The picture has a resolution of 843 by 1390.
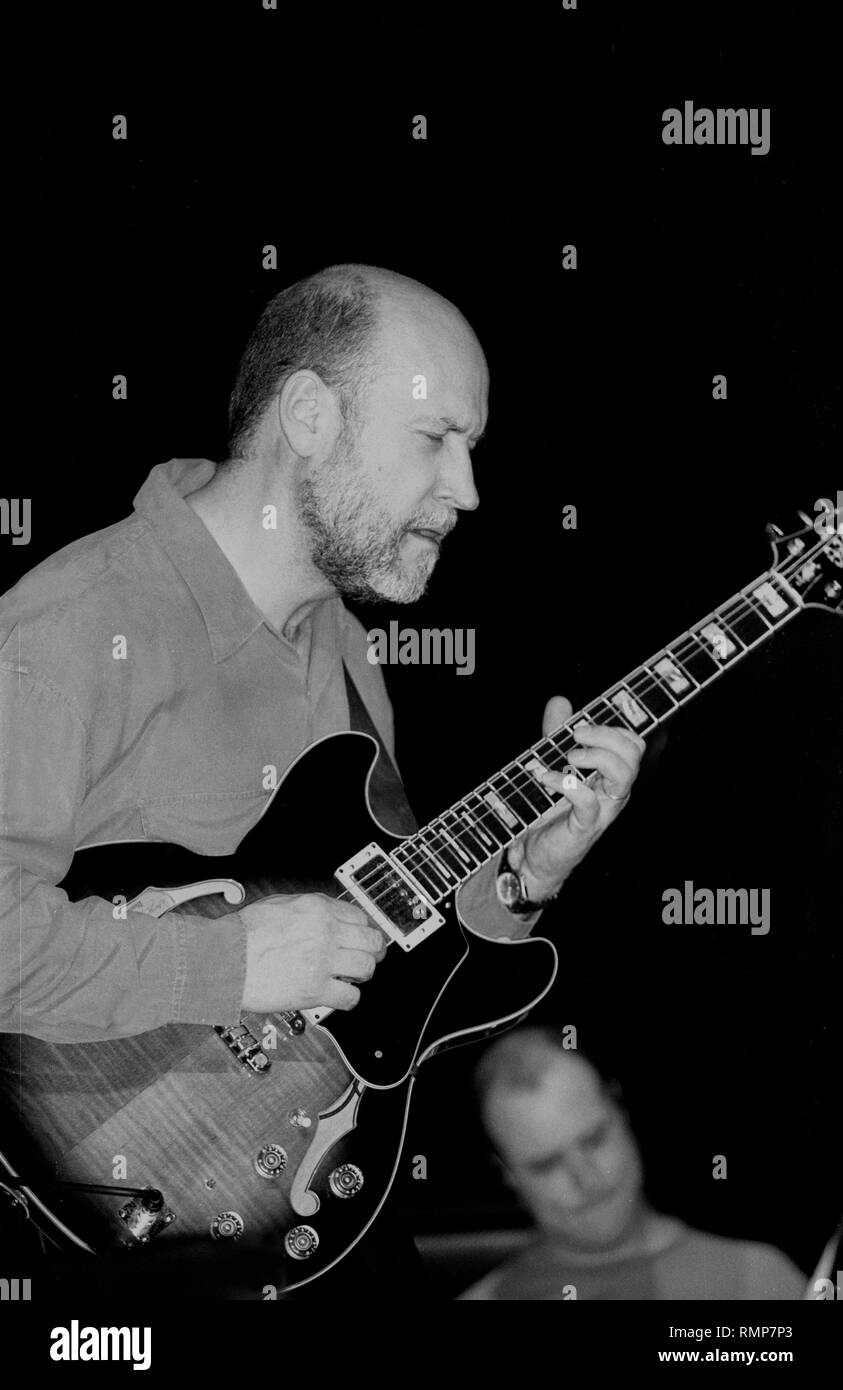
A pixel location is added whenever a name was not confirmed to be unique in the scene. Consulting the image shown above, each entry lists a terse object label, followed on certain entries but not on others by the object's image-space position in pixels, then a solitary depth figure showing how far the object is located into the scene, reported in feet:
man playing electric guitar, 4.99
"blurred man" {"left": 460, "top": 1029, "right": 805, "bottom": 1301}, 5.38
